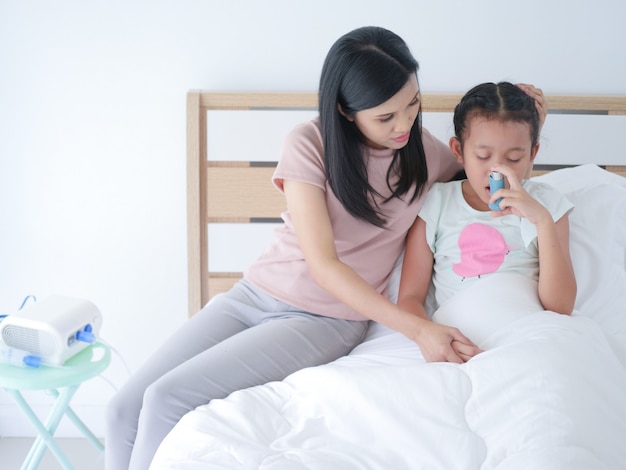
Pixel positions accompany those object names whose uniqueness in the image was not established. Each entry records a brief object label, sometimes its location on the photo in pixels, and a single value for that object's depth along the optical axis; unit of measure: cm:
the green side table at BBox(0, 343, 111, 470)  160
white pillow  155
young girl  141
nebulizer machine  164
